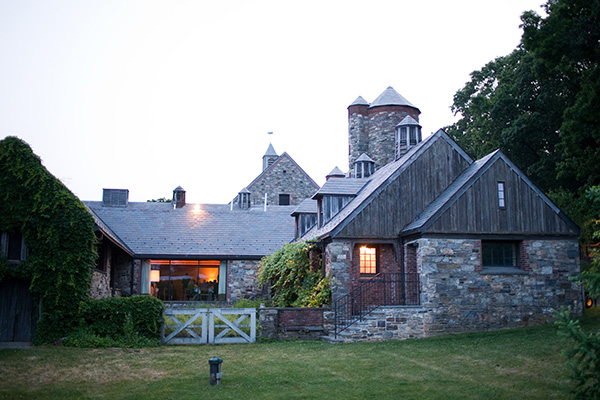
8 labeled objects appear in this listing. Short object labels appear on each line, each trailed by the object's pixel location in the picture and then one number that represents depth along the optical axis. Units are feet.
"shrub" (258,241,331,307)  69.15
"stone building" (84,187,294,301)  93.91
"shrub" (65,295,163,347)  56.95
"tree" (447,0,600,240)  60.59
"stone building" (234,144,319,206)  144.46
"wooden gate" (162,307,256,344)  58.49
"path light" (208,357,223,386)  36.83
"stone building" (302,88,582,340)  62.69
